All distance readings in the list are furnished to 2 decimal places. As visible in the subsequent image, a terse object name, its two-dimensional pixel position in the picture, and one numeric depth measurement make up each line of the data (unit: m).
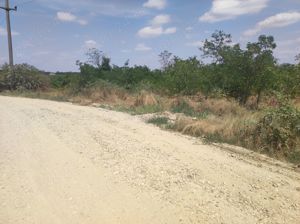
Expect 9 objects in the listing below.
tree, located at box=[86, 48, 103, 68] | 18.93
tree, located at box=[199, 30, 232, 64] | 12.12
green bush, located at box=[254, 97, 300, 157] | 5.21
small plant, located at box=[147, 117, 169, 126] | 7.19
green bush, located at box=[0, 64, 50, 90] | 16.44
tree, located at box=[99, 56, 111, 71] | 18.04
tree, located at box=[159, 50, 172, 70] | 18.71
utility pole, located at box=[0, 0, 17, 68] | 17.78
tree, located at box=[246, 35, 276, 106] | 9.27
